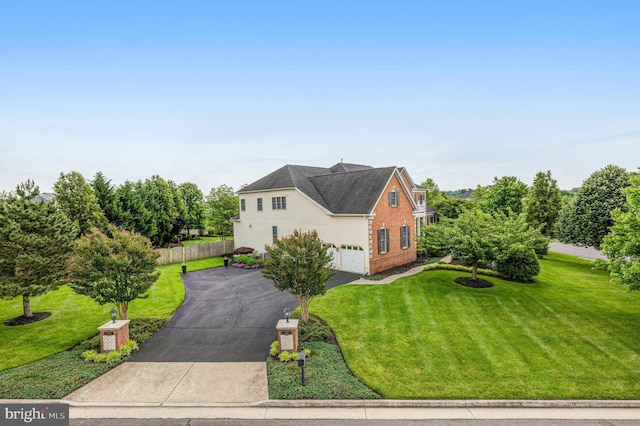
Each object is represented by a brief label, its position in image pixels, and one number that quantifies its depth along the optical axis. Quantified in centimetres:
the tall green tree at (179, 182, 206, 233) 4792
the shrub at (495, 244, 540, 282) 2044
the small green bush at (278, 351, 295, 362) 1066
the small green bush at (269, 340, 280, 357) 1127
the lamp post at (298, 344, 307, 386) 901
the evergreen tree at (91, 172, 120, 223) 2919
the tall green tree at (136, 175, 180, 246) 3359
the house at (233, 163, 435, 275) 2342
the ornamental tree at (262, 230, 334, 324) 1312
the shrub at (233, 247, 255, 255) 3108
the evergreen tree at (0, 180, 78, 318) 1362
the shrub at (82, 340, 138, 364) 1085
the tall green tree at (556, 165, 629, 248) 2369
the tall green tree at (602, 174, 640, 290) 1114
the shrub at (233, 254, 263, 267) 2727
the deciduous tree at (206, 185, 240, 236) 4016
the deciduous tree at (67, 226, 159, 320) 1249
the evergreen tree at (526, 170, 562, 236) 3725
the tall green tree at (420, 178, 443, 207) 5209
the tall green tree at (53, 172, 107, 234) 2678
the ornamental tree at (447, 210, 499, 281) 1820
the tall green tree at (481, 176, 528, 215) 3869
